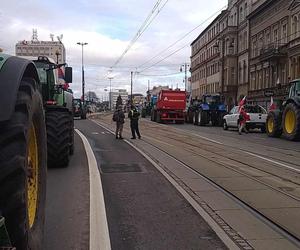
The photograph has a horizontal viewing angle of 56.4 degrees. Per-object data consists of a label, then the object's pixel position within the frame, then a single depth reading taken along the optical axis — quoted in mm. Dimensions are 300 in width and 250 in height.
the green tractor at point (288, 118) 12982
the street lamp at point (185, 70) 60304
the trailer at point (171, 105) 24237
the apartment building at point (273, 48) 26954
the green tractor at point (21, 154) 2092
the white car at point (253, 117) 17378
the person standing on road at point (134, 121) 12678
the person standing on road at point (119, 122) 12627
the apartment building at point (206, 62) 47909
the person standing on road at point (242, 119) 15787
